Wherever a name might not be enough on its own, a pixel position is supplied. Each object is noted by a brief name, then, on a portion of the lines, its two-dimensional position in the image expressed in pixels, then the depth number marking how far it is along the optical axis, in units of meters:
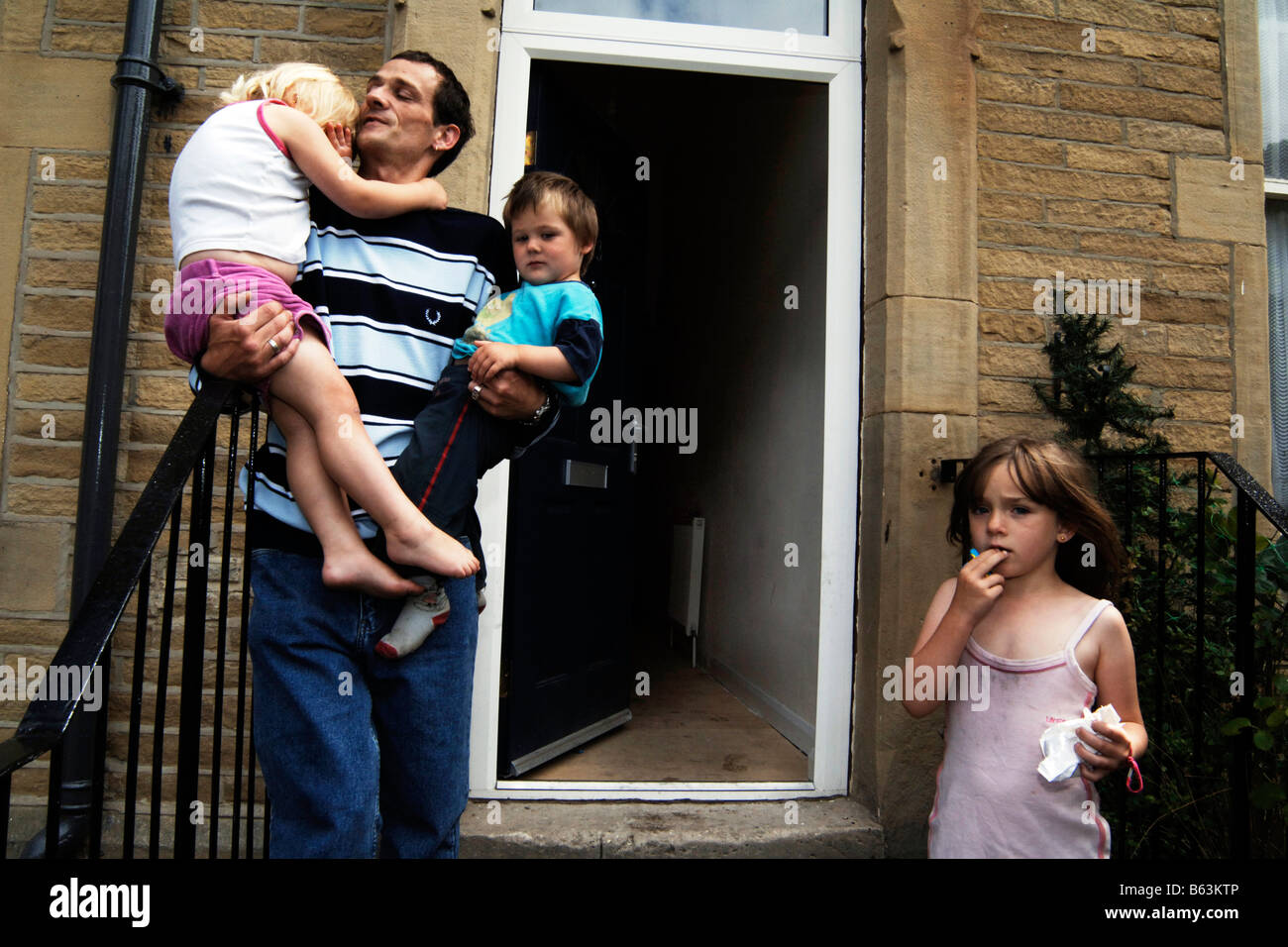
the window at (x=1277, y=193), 3.39
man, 1.30
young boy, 1.40
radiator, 5.42
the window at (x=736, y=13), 3.06
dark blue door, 3.03
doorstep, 2.56
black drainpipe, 2.68
